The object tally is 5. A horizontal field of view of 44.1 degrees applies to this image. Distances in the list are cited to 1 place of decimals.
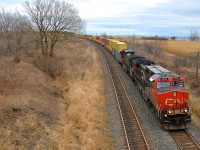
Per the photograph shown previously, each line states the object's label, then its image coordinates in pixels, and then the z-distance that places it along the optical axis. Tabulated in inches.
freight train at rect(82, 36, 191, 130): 658.8
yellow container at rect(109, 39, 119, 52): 2019.4
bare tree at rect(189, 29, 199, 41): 7339.1
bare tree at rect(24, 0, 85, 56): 1501.0
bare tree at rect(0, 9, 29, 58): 1478.2
